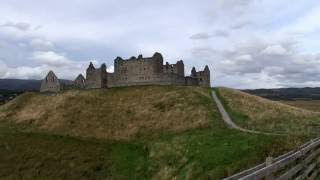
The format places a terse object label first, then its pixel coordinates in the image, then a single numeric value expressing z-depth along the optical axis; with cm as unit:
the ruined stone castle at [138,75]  6167
